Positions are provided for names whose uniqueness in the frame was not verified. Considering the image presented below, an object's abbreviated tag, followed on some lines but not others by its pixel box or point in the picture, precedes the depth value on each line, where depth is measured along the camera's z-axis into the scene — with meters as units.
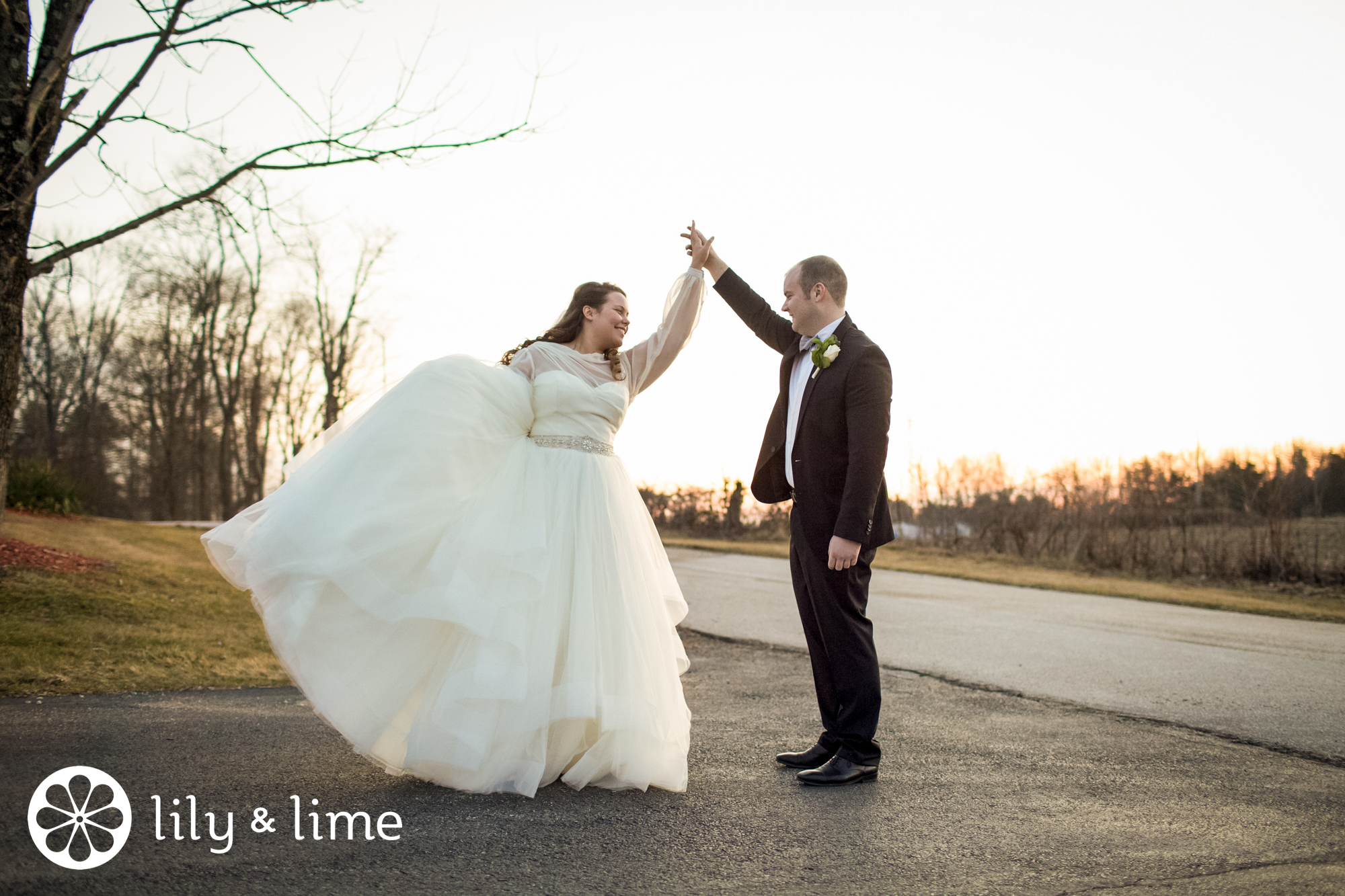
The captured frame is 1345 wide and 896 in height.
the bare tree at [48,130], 6.50
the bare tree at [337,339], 34.25
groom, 3.87
